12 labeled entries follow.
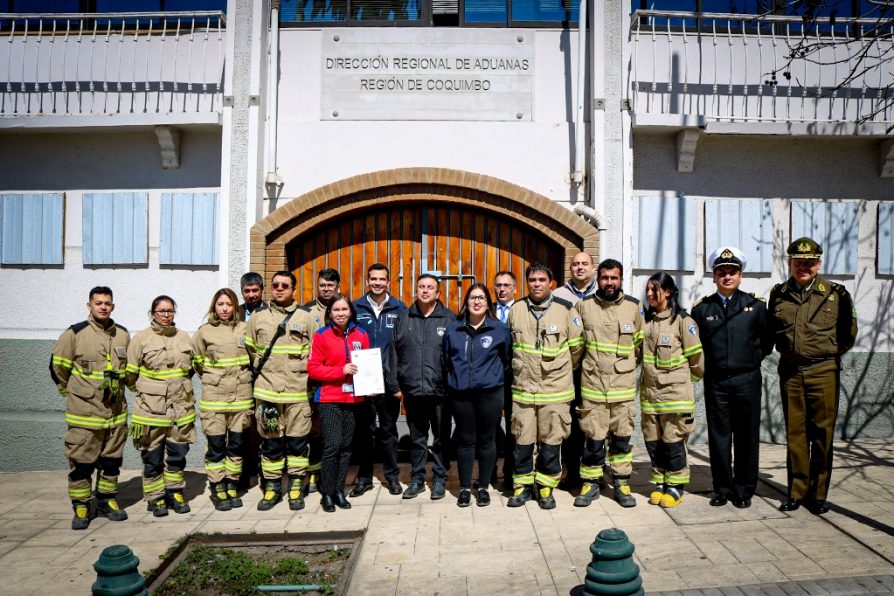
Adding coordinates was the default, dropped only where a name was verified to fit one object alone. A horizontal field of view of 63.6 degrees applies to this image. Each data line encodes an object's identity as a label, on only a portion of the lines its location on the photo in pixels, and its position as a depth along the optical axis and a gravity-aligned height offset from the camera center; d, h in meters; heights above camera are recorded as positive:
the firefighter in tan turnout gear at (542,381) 5.62 -0.55
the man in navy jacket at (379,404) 6.10 -0.79
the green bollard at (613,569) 3.55 -1.28
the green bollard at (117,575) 3.31 -1.23
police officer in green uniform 5.41 -0.36
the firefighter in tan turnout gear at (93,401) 5.48 -0.71
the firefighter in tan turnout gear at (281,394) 5.77 -0.68
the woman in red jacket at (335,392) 5.64 -0.64
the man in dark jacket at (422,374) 5.80 -0.52
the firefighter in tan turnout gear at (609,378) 5.66 -0.52
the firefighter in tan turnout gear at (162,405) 5.60 -0.75
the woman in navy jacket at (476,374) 5.62 -0.50
